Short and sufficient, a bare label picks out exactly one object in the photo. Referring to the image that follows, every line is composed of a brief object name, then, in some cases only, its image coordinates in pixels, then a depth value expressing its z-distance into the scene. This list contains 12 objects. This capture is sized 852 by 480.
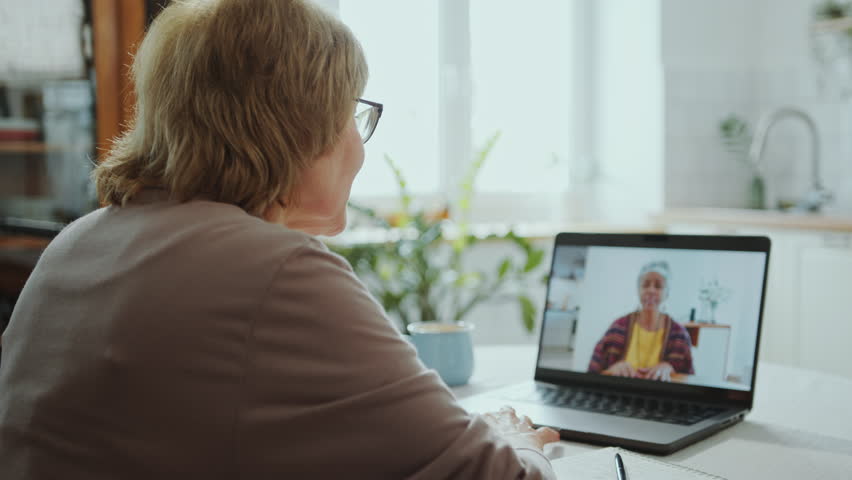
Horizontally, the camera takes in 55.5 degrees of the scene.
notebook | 0.81
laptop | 1.06
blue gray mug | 1.21
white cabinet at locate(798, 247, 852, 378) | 2.93
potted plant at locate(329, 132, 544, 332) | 2.23
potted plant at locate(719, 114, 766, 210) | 3.80
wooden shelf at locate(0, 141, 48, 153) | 2.11
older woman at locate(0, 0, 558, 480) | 0.61
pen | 0.80
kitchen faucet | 3.43
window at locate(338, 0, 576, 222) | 3.53
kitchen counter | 2.94
